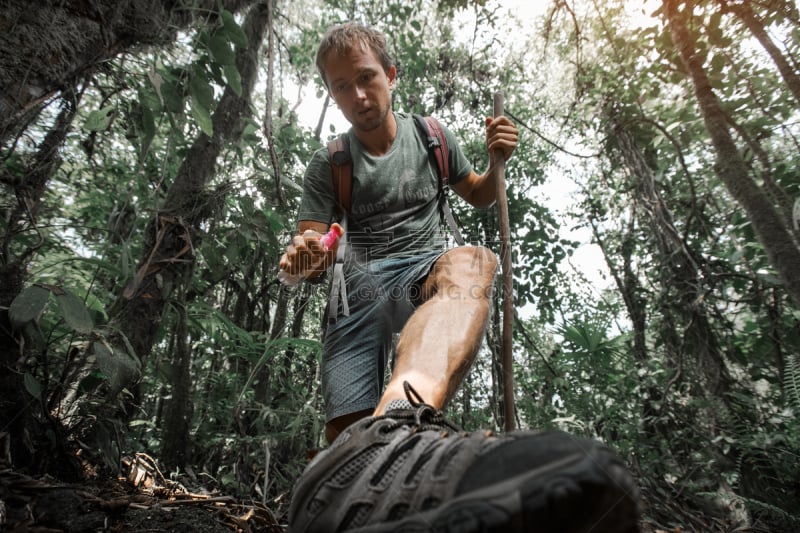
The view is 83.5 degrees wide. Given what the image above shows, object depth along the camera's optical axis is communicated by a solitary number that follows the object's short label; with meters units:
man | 0.58
